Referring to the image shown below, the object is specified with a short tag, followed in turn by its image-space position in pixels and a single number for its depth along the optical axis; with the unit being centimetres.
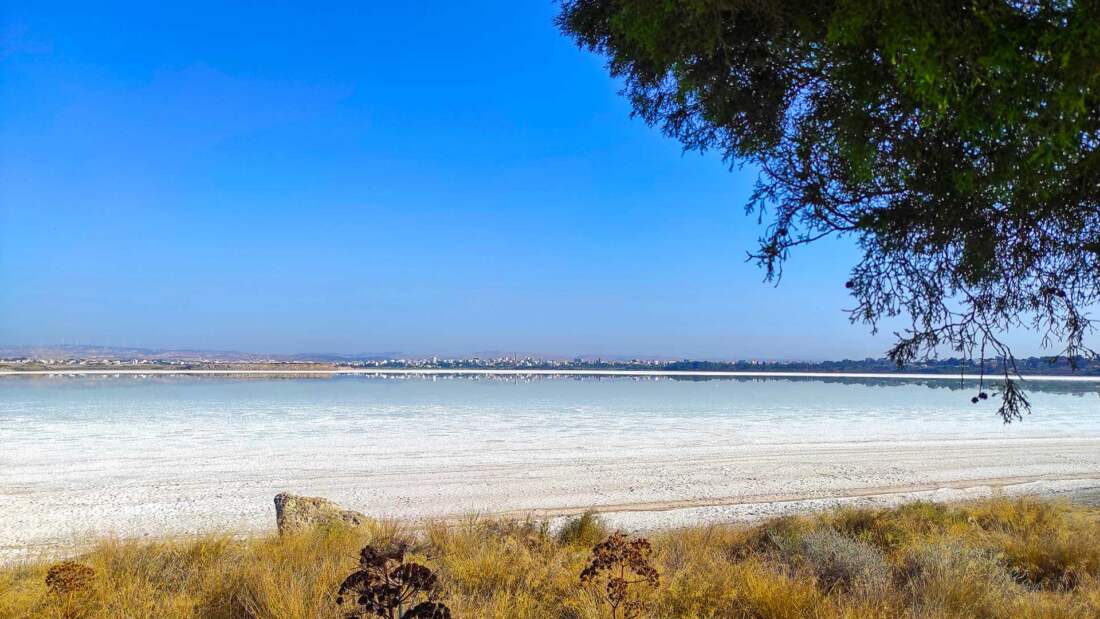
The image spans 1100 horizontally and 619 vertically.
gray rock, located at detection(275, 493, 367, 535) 626
